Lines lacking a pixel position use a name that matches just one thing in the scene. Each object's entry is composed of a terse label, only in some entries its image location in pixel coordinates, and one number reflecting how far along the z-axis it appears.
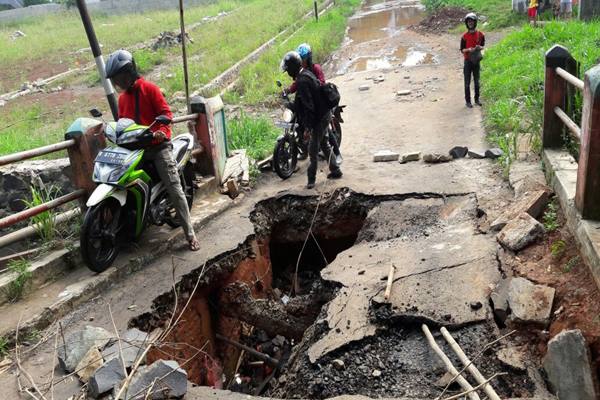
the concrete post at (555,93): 5.04
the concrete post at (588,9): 12.80
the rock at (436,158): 6.80
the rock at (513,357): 3.10
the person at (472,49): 9.02
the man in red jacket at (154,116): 4.87
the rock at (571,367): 2.80
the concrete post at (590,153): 3.56
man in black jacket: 6.15
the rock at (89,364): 3.50
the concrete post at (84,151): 4.94
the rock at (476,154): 6.69
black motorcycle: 7.03
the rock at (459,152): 6.87
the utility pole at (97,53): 5.84
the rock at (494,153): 6.45
